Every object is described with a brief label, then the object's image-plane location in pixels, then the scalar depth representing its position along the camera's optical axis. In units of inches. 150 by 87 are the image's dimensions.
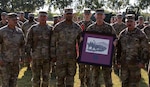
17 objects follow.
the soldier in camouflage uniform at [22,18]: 410.0
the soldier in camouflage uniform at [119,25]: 370.7
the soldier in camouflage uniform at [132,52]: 228.4
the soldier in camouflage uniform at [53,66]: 336.9
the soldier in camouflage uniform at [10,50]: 226.6
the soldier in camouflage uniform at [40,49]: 245.8
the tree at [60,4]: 1633.7
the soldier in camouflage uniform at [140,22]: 406.0
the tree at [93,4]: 1596.6
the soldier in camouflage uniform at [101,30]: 241.6
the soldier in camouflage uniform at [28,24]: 352.5
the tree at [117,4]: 1709.0
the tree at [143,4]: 1570.0
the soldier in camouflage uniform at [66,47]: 239.0
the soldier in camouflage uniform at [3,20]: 344.8
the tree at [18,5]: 1671.7
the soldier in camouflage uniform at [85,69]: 287.6
